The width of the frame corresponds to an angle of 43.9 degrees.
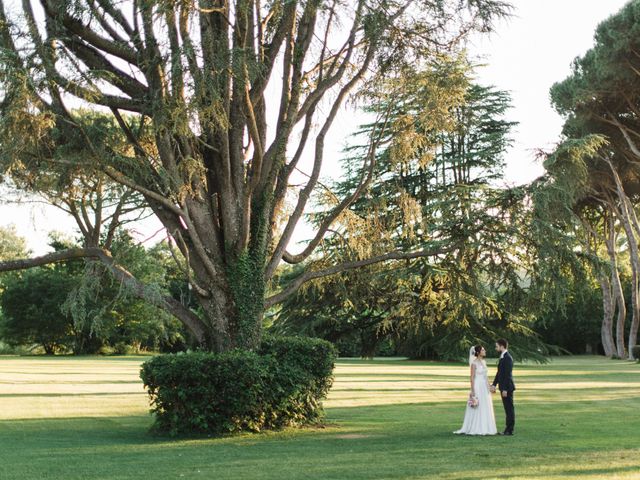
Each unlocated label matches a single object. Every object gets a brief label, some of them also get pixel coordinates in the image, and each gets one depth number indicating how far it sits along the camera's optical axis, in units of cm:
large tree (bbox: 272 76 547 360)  1438
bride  1249
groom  1246
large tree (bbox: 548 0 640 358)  3181
